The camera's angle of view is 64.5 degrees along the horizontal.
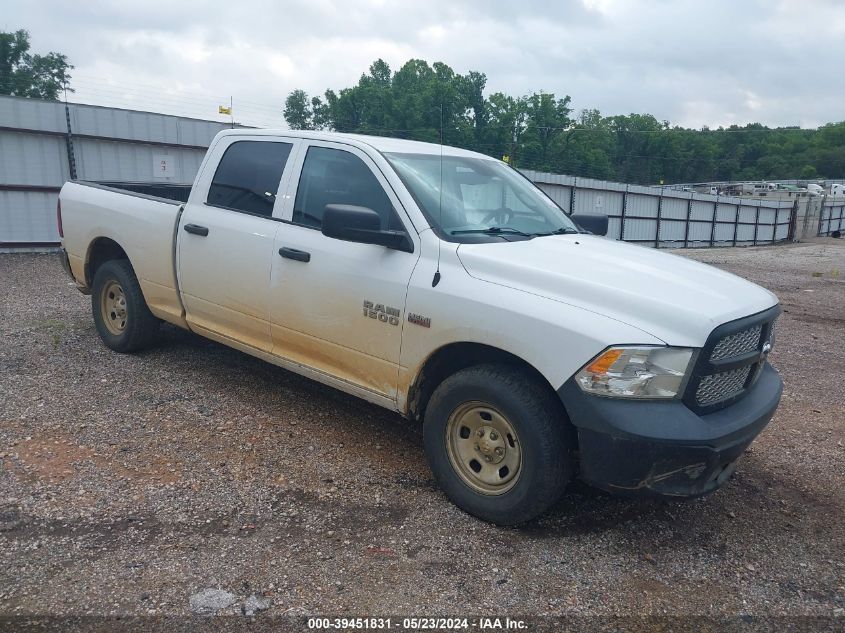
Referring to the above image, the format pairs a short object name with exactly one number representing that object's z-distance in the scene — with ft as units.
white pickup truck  9.84
